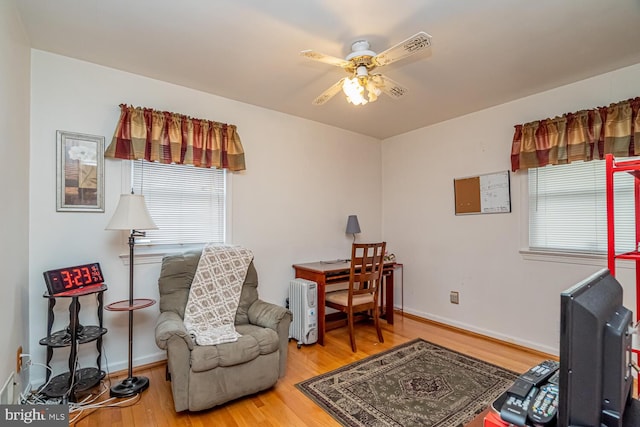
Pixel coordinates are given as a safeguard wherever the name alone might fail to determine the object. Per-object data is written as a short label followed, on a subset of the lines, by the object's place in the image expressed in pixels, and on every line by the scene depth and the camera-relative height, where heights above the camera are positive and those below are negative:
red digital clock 2.12 -0.42
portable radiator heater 3.21 -0.98
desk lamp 4.04 -0.10
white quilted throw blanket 2.52 -0.62
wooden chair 3.16 -0.76
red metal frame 1.40 +0.08
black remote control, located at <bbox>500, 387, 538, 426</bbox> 0.80 -0.50
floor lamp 2.24 -0.07
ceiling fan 2.08 +0.99
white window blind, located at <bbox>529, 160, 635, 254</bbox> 2.64 +0.07
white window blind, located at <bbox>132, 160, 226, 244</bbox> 2.82 +0.16
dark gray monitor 0.68 -0.32
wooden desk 3.28 -0.64
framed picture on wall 2.42 +0.35
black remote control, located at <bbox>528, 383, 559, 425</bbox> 0.78 -0.49
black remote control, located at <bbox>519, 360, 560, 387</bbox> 0.95 -0.49
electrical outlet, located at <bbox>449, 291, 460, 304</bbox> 3.75 -0.95
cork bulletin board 3.36 +0.25
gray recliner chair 2.03 -0.90
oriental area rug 2.08 -1.29
